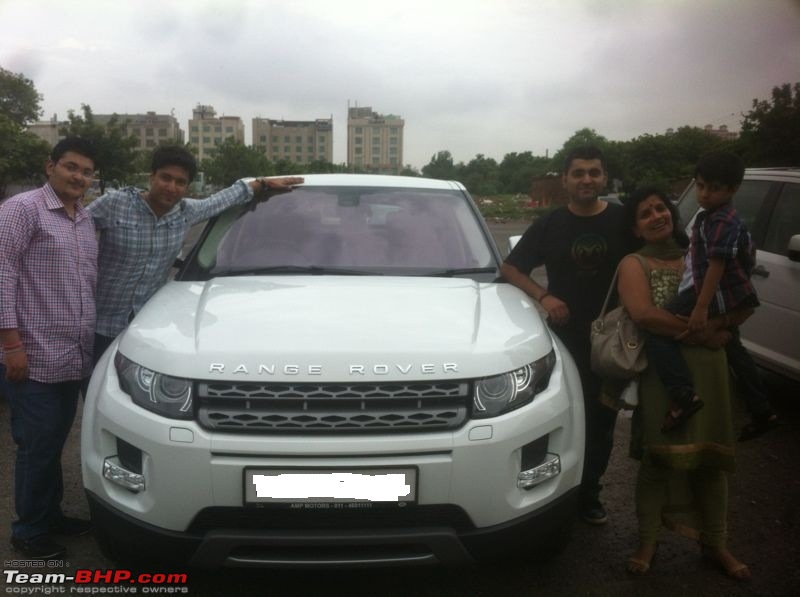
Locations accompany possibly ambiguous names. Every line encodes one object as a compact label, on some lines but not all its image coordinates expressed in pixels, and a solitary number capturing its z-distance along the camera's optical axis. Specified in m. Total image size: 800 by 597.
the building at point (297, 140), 162.00
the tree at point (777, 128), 25.03
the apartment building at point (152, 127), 148.00
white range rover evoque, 2.39
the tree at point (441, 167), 115.91
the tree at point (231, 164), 74.69
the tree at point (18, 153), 31.58
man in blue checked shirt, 3.45
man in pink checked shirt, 2.98
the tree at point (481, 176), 91.11
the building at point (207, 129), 156.38
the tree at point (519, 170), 95.36
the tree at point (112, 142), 42.25
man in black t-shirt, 3.53
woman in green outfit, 2.96
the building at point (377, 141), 156.38
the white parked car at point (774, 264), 4.99
